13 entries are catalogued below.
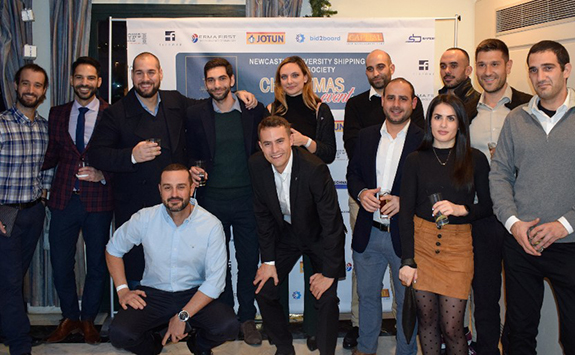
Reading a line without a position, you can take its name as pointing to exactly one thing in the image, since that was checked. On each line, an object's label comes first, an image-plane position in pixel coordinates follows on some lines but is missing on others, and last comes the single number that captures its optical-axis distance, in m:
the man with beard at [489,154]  3.07
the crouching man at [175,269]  3.23
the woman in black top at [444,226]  2.83
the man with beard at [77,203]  3.77
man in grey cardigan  2.73
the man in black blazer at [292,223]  3.21
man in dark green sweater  3.60
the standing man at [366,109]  3.70
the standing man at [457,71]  3.74
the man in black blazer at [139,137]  3.60
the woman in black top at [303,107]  3.59
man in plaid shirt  3.48
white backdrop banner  4.26
